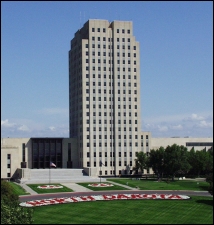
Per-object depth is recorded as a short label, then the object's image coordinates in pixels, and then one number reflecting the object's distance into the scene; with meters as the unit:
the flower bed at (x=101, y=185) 115.50
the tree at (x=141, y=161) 148.75
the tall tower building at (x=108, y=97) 156.75
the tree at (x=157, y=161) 135.00
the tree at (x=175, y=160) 129.62
